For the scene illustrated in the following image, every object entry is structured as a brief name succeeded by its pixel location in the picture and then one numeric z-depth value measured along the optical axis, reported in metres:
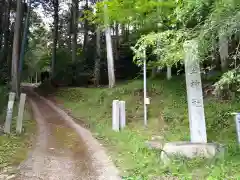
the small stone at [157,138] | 6.19
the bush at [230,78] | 3.29
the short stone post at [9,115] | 6.93
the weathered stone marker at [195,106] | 4.84
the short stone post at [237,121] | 4.69
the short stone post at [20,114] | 7.15
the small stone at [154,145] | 5.31
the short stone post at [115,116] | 7.26
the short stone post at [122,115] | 7.46
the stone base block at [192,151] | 4.36
